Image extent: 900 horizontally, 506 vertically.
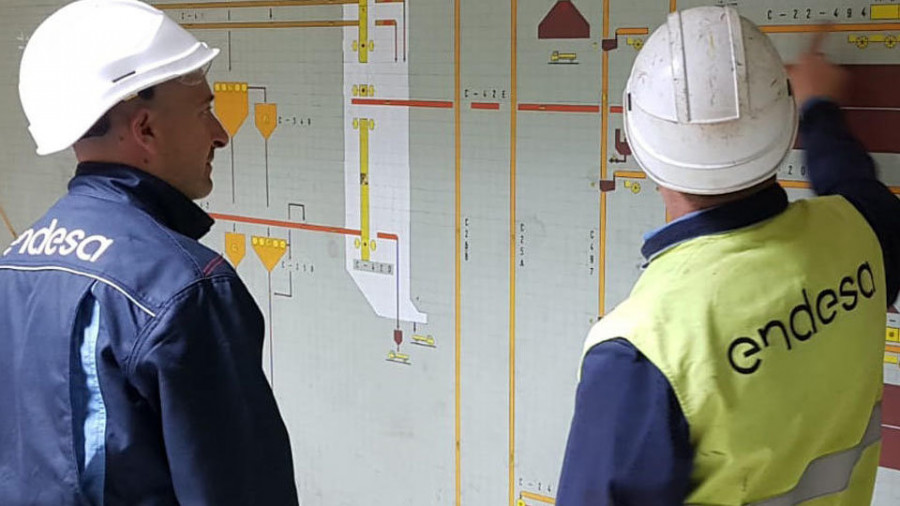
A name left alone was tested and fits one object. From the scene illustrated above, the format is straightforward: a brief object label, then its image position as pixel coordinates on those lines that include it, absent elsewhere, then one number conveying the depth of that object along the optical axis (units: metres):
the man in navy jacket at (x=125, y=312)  2.68
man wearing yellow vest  2.61
